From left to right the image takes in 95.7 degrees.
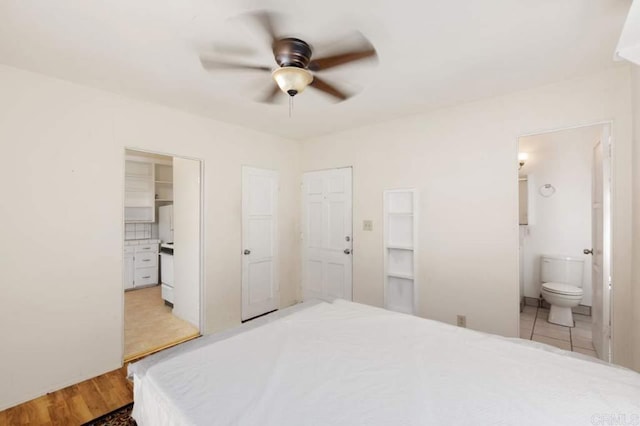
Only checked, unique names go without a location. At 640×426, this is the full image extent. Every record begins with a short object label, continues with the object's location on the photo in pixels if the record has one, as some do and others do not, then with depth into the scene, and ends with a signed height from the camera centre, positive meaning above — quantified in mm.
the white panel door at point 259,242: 3633 -377
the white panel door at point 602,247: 2213 -272
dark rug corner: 1932 -1403
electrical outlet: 2838 -1057
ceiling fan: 1442 +817
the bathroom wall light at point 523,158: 3930 +755
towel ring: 3783 +309
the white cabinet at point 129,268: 4895 -932
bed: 1062 -732
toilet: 3229 -853
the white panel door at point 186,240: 3350 -324
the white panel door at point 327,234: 3750 -288
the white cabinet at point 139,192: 4922 +370
